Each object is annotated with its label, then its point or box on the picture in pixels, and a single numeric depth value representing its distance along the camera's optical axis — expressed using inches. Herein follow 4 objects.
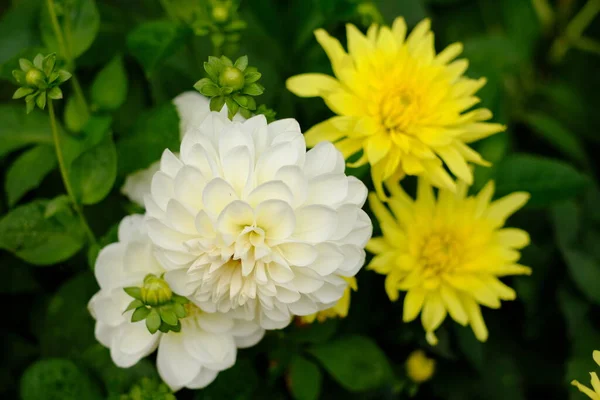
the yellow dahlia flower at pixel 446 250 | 32.0
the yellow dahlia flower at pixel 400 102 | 30.8
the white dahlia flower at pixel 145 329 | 28.9
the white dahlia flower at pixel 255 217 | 27.3
